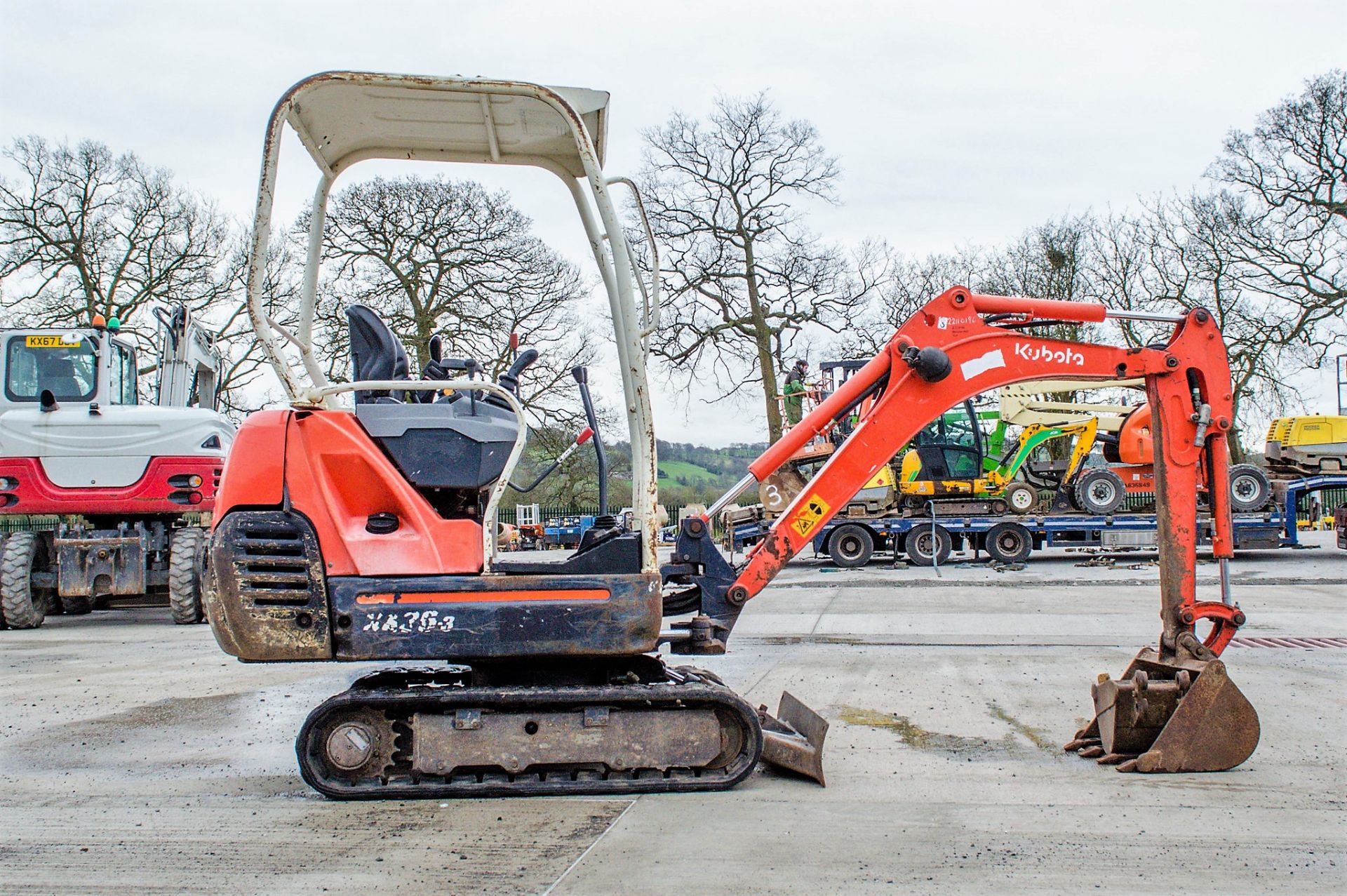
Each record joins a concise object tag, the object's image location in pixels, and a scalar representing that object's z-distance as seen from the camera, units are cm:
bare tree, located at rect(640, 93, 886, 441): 2572
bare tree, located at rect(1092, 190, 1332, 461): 2559
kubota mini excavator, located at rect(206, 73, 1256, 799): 450
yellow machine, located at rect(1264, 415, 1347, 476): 1944
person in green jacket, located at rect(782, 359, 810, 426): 2275
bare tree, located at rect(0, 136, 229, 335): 2423
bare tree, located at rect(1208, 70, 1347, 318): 2530
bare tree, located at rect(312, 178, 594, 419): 1591
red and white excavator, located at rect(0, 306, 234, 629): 1134
